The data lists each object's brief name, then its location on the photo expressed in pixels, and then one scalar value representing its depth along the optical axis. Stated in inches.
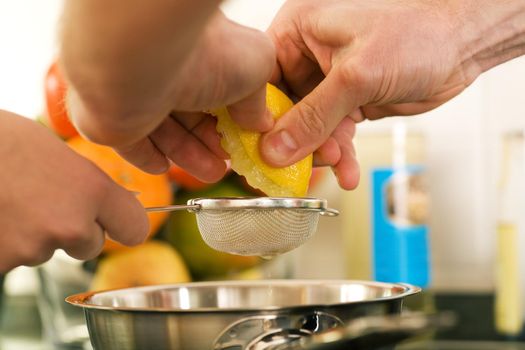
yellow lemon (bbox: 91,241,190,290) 31.0
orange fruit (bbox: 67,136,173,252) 30.9
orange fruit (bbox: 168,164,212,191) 32.3
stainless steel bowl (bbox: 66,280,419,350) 20.0
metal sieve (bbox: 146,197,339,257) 23.0
